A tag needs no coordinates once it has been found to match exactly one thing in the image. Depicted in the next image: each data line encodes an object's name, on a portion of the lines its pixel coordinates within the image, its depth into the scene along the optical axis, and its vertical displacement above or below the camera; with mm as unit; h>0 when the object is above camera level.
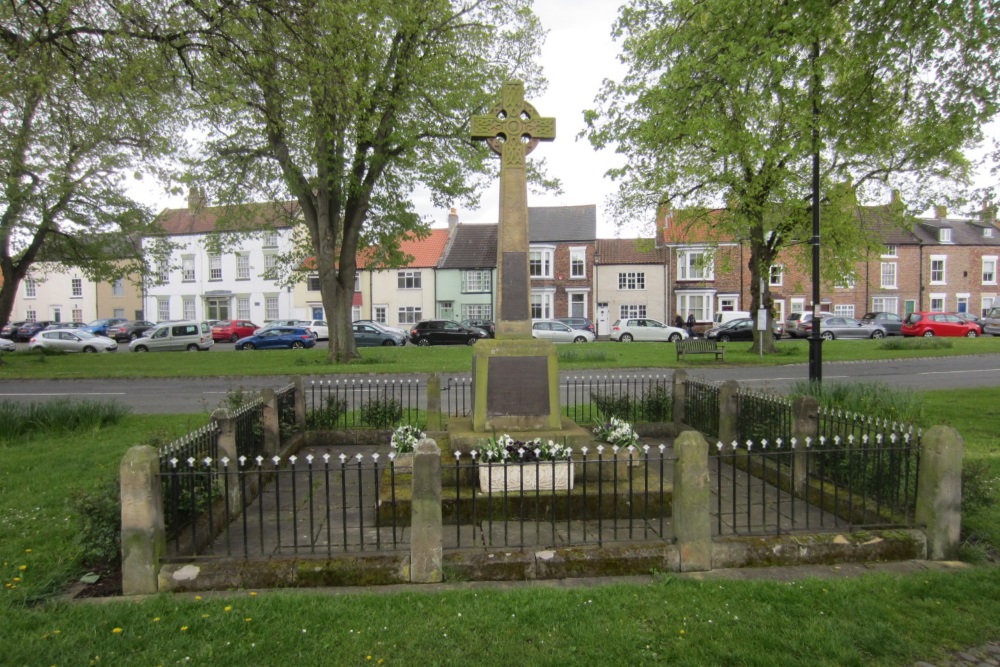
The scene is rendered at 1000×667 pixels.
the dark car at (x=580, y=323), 39875 -775
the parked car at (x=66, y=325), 46869 -989
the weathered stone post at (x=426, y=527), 4895 -1665
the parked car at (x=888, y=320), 40031 -640
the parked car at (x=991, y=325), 40281 -964
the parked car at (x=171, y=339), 35750 -1556
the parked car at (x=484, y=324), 38719 -842
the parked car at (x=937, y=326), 38219 -957
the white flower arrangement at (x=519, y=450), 6238 -1389
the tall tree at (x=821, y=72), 9477 +3933
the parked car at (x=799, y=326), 38969 -970
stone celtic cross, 7477 +1328
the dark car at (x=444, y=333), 36625 -1282
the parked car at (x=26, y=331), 47500 -1433
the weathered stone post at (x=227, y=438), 6559 -1311
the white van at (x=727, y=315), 44353 -354
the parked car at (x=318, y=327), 43500 -1085
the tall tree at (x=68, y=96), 9430 +4042
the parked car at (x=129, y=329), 45184 -1288
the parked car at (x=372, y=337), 37406 -1520
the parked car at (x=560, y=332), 37188 -1268
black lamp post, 12234 -538
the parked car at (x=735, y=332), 37531 -1271
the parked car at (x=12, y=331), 48156 -1459
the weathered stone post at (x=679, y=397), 10428 -1423
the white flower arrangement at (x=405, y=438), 7504 -1526
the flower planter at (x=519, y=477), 6355 -1682
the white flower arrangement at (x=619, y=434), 7395 -1459
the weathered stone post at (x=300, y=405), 9754 -1455
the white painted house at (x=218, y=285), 51438 +2162
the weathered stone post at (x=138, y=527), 4789 -1629
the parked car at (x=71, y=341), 35656 -1653
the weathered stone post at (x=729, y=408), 8680 -1339
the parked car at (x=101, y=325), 45219 -999
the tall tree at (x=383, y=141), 19609 +5540
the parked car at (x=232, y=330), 43875 -1276
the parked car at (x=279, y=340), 36375 -1636
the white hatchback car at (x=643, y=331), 38750 -1247
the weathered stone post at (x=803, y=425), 6945 -1260
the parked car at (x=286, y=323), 40772 -770
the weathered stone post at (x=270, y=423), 8406 -1489
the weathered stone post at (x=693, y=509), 5113 -1601
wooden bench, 23359 -1343
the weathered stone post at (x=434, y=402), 9648 -1390
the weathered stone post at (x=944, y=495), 5371 -1571
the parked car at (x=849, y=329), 38781 -1155
